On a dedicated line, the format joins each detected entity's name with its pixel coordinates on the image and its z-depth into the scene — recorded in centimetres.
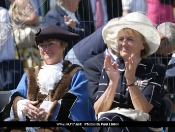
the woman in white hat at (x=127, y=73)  1397
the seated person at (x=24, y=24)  1516
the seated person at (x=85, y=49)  1490
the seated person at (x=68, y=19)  1498
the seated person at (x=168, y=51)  1479
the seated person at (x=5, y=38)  1509
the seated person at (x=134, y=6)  1497
